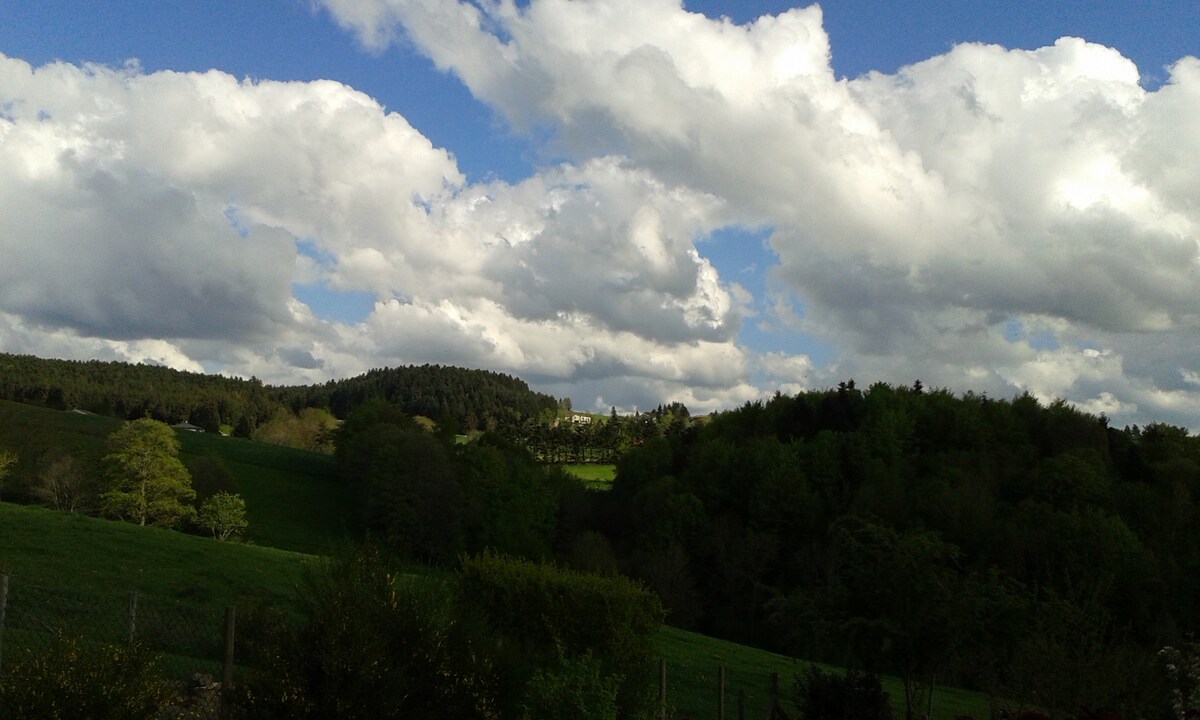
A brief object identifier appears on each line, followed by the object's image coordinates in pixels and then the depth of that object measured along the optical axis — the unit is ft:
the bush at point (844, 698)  38.37
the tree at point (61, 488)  215.51
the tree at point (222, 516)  218.59
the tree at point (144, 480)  210.59
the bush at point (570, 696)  29.45
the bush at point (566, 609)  44.04
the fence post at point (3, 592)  29.53
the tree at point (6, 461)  205.42
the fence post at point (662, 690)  35.36
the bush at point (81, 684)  23.66
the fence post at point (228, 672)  27.63
